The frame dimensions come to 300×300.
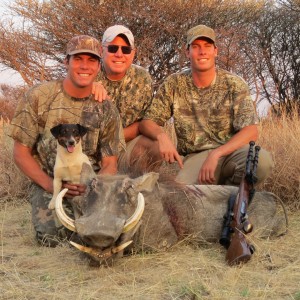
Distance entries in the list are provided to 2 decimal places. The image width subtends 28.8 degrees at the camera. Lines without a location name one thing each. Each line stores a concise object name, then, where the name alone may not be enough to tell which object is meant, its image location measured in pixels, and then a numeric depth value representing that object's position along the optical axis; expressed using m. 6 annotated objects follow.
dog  4.45
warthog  3.24
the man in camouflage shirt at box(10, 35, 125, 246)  4.72
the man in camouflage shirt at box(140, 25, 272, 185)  5.18
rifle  3.64
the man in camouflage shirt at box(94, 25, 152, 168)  5.57
